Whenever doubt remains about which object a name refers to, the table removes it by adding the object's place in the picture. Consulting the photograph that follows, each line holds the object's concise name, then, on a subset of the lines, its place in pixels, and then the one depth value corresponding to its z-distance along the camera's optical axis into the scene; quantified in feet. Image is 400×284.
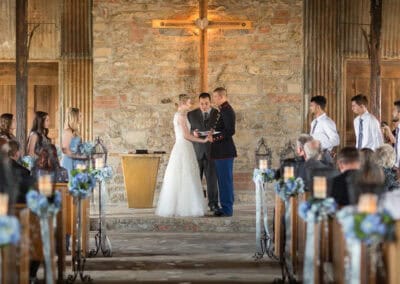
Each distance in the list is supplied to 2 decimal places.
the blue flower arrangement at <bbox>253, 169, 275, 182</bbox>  28.68
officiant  37.65
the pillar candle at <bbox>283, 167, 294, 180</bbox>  24.56
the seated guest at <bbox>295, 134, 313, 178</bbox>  25.71
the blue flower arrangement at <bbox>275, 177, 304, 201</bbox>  24.21
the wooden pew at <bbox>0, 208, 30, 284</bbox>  17.49
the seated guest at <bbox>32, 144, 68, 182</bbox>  28.30
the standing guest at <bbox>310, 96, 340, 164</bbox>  34.45
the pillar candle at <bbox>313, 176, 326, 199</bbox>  19.12
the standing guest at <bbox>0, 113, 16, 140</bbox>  35.09
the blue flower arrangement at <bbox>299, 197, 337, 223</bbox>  18.86
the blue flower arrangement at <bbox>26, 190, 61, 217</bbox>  19.35
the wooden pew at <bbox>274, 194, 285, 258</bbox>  27.35
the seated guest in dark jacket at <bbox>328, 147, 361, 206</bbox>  20.88
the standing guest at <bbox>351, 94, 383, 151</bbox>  34.06
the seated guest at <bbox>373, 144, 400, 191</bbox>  28.99
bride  37.14
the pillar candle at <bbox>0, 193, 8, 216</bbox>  16.43
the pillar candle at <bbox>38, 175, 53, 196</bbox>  20.07
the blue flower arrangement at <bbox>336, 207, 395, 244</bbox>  15.44
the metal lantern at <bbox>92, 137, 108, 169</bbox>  29.76
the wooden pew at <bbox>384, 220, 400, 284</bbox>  16.14
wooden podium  38.73
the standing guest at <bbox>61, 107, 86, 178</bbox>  34.99
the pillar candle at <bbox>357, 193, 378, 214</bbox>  15.57
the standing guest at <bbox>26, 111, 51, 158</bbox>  32.73
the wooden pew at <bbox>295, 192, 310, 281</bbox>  23.25
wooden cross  40.40
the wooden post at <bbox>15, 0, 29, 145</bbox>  39.55
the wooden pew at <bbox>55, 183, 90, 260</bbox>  26.12
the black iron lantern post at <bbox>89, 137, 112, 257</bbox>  29.50
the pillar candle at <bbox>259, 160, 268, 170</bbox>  29.07
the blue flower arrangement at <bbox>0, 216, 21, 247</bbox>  15.89
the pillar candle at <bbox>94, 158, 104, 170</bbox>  29.73
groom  36.32
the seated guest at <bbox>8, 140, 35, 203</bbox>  22.07
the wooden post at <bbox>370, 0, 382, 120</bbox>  40.14
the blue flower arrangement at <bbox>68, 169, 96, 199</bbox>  25.02
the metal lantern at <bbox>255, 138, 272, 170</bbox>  29.13
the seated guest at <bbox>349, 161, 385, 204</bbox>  16.12
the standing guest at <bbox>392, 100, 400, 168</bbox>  34.08
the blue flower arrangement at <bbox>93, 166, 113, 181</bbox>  29.09
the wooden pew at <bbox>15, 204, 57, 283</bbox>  20.36
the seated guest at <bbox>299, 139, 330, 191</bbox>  24.41
